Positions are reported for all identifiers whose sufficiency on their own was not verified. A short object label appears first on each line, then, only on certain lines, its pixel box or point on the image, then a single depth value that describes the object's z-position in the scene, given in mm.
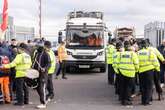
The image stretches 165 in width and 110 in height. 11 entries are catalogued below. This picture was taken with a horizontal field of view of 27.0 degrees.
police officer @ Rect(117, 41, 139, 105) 9183
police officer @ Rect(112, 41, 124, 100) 9436
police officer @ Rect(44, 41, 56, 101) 9297
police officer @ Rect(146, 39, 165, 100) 9865
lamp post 29647
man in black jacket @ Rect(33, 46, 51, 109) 8934
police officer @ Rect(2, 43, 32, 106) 9053
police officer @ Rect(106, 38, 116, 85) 12529
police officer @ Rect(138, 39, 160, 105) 9355
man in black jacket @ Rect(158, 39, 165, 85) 11364
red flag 11258
